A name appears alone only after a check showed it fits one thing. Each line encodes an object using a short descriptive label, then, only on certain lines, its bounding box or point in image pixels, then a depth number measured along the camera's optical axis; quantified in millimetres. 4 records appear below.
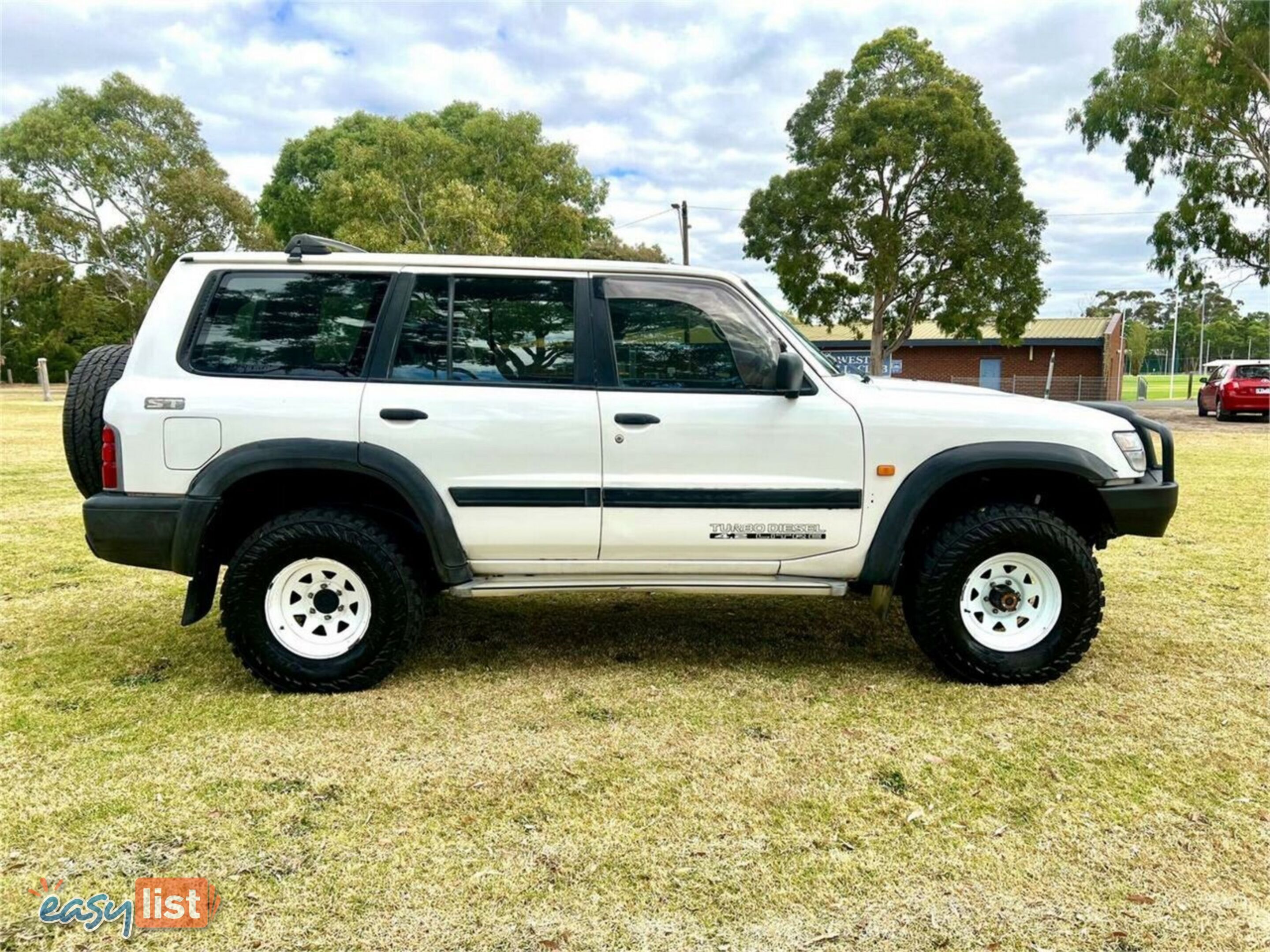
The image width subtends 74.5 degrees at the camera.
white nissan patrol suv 3447
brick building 32469
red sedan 19656
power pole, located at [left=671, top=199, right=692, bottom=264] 25594
